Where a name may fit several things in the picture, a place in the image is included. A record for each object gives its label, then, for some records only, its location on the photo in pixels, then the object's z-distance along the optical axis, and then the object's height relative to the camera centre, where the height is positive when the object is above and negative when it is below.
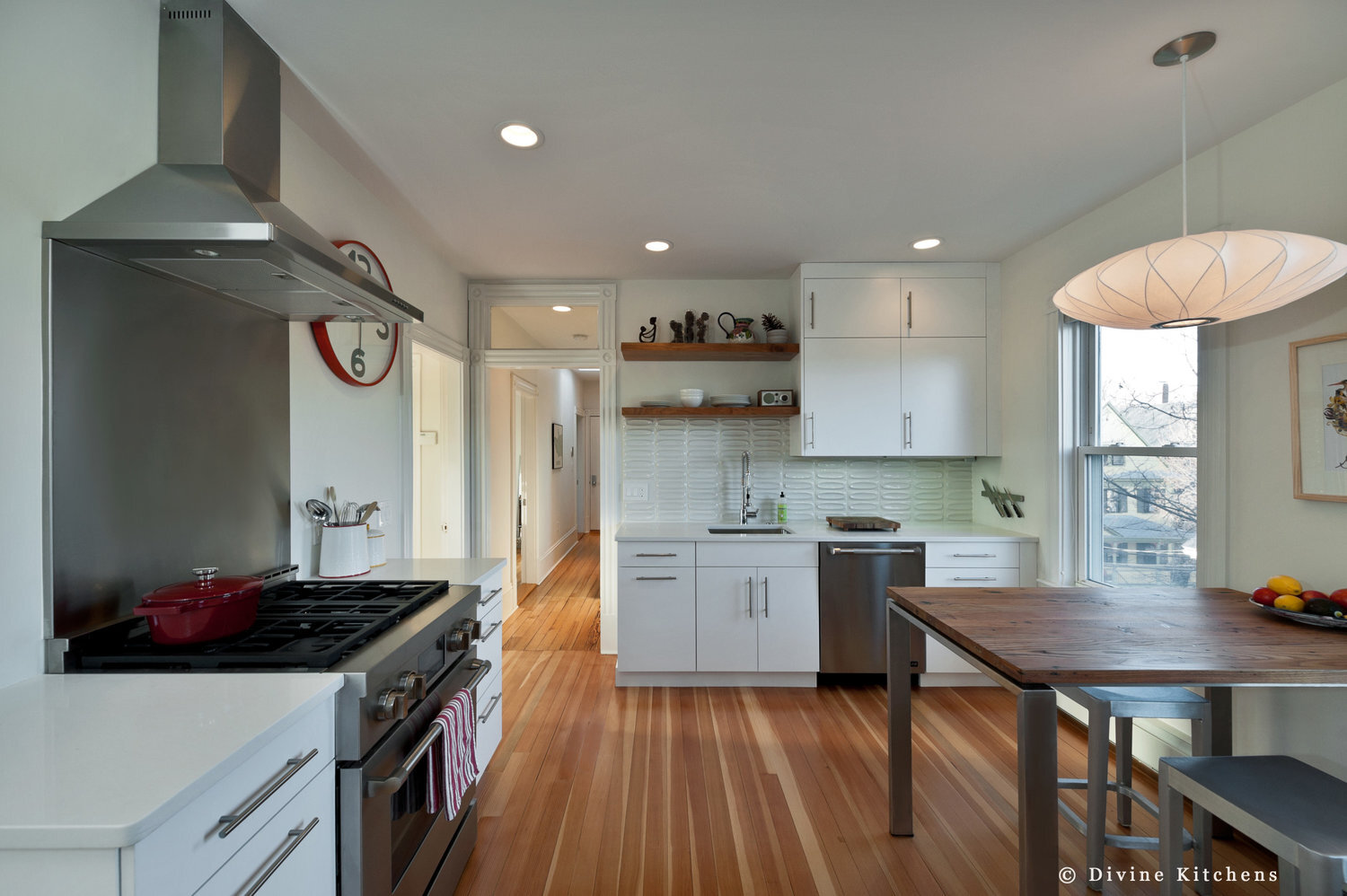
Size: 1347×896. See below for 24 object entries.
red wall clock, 2.21 +0.43
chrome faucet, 3.88 -0.33
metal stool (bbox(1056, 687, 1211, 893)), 1.78 -0.85
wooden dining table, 1.30 -0.50
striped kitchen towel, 1.52 -0.80
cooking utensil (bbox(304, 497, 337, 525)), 2.10 -0.21
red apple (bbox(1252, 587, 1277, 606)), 1.79 -0.44
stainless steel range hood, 1.26 +0.56
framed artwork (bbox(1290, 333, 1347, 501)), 1.81 +0.09
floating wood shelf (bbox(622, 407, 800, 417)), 3.72 +0.24
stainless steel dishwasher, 3.36 -0.84
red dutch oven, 1.29 -0.34
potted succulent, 3.76 +0.76
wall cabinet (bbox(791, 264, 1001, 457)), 3.63 +0.54
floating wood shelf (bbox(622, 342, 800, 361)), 3.69 +0.61
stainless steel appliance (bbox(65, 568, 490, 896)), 1.21 -0.52
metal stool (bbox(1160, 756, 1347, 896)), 1.13 -0.75
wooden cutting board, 3.56 -0.44
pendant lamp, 1.43 +0.44
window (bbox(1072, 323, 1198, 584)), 2.46 -0.04
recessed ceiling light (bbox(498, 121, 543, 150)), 2.07 +1.11
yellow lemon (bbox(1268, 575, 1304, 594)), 1.78 -0.41
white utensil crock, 2.08 -0.36
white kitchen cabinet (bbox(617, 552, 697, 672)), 3.39 -0.91
